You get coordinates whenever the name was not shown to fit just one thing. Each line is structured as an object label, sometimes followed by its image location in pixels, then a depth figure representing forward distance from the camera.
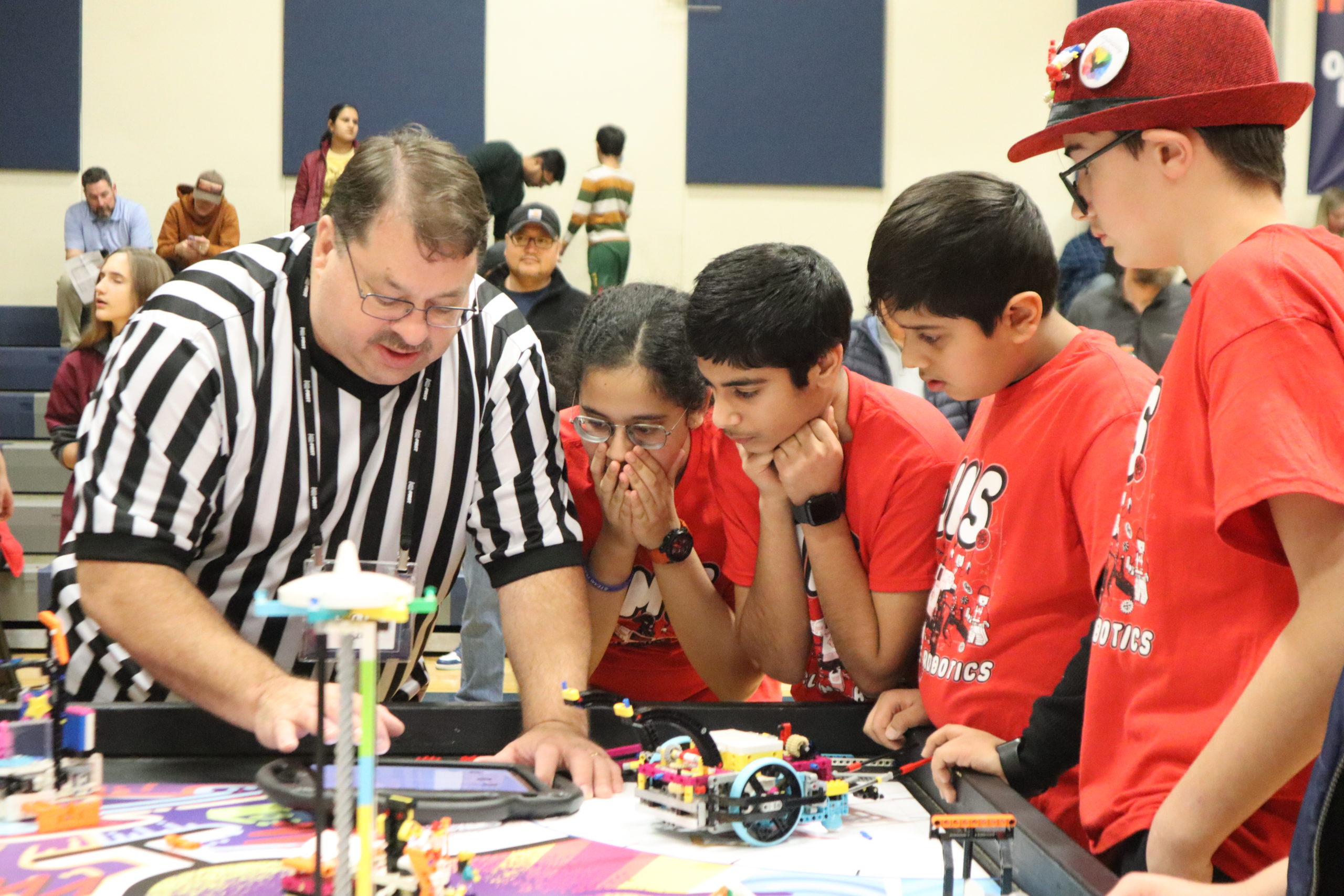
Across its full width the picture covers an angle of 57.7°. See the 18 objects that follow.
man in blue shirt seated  7.62
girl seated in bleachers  4.76
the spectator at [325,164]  7.46
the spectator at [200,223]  7.58
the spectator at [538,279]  4.89
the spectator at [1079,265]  6.67
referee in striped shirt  1.66
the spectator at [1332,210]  6.98
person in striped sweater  7.42
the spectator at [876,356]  4.27
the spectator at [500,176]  6.97
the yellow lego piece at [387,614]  0.79
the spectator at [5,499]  4.09
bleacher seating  5.28
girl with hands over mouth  1.95
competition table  1.51
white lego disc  0.77
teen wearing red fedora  1.01
